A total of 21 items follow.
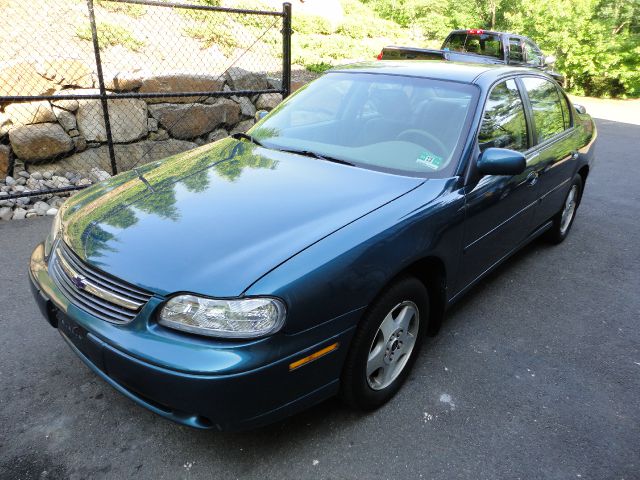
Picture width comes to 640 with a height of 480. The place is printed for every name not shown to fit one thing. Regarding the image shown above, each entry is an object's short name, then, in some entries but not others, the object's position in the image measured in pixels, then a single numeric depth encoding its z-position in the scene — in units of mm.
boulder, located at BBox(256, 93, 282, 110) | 6921
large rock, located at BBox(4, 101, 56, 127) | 5352
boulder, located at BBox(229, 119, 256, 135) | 6809
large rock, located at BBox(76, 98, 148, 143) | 5676
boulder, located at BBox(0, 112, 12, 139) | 5294
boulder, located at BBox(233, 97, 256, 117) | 6718
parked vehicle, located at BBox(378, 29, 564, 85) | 9445
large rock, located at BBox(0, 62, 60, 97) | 5426
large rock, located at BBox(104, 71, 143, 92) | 5836
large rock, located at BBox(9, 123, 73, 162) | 5312
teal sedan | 1912
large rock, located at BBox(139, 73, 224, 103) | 6020
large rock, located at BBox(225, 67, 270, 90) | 6699
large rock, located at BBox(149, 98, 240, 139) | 6125
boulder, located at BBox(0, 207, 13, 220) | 4820
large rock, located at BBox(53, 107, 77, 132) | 5562
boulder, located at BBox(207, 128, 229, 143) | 6559
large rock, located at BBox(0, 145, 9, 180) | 5242
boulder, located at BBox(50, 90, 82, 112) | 5578
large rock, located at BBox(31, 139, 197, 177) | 5695
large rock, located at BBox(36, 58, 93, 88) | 5667
